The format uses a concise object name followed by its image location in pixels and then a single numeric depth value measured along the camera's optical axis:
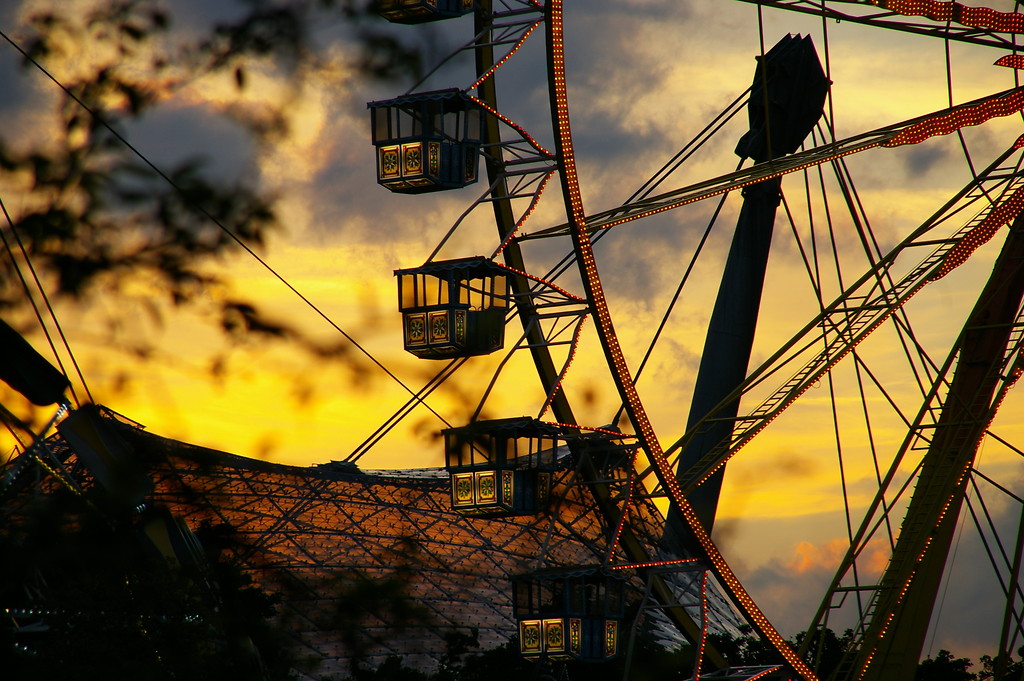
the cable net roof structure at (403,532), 156.62
